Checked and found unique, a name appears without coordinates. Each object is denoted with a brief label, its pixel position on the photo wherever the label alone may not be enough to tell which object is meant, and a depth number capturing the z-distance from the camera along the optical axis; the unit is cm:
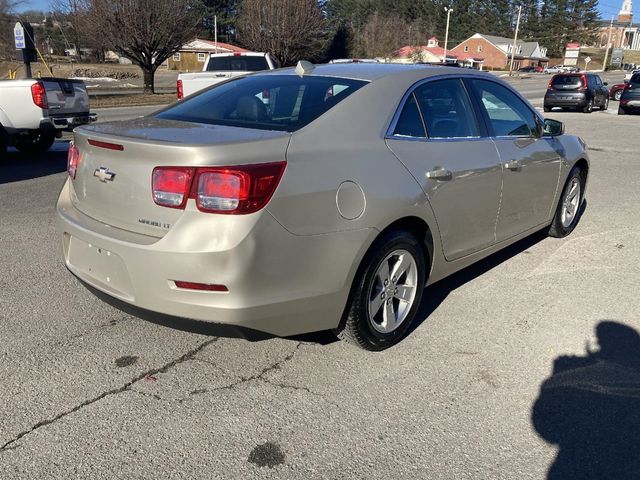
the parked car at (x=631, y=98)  2234
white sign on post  1772
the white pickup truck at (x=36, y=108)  914
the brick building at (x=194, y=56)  7331
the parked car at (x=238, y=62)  1596
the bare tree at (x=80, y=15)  2853
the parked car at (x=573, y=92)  2344
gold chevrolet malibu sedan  270
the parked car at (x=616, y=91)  3121
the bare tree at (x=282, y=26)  3650
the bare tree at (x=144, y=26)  2762
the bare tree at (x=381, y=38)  6450
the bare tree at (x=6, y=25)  4144
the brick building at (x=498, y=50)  10056
